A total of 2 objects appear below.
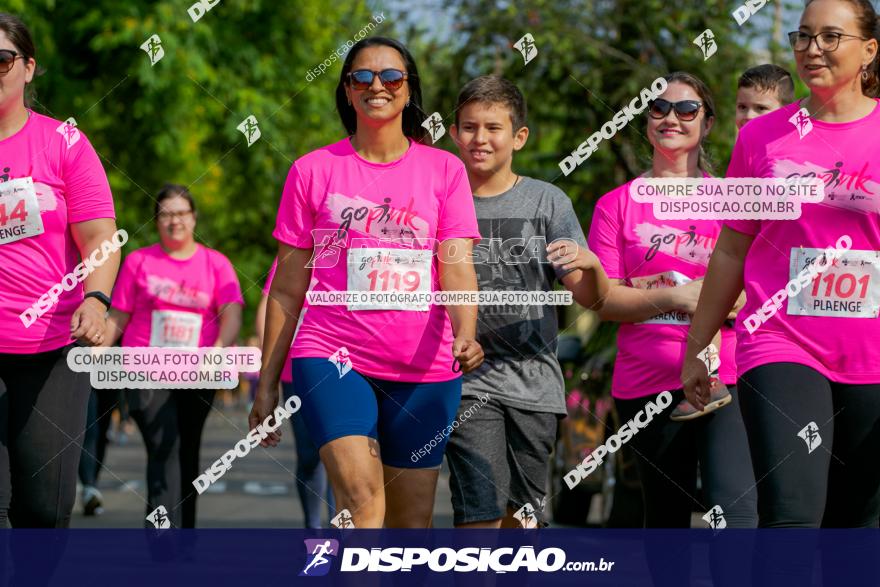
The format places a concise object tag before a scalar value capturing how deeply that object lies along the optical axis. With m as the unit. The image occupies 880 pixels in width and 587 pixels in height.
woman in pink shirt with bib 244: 10.75
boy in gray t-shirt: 12.02
